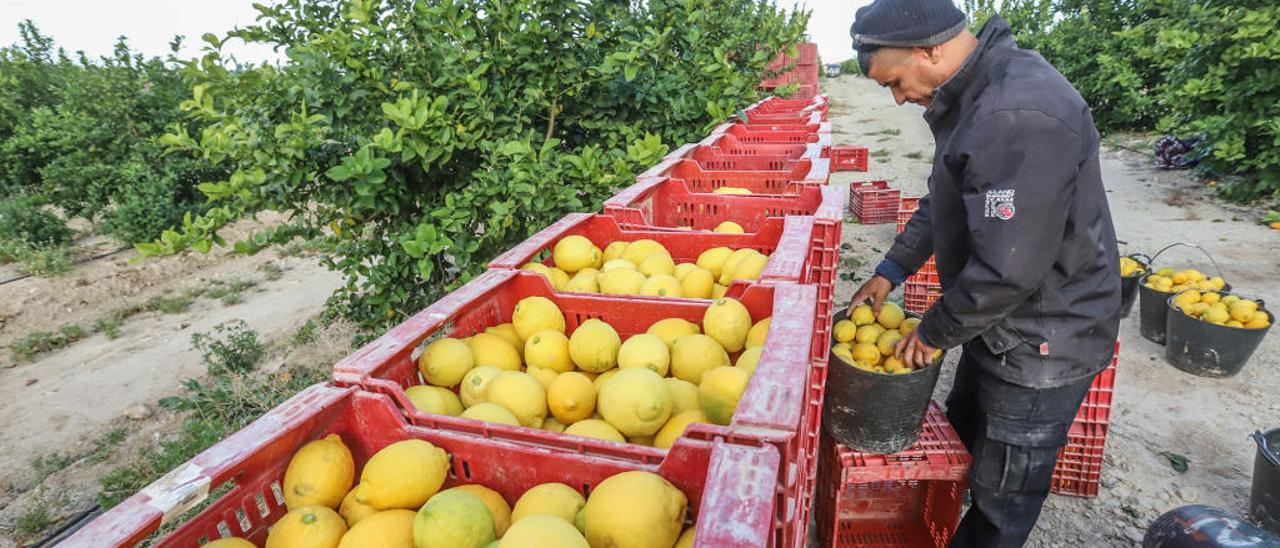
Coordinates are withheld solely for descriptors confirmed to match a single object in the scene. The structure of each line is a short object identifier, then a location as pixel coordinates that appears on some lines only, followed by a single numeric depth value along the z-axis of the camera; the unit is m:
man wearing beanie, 1.77
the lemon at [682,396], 1.86
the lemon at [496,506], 1.44
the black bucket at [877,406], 2.48
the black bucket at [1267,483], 2.88
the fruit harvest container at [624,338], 1.29
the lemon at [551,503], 1.33
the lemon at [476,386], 1.85
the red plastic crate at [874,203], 8.17
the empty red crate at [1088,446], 2.98
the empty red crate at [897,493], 2.56
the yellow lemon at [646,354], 1.93
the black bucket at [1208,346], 4.14
